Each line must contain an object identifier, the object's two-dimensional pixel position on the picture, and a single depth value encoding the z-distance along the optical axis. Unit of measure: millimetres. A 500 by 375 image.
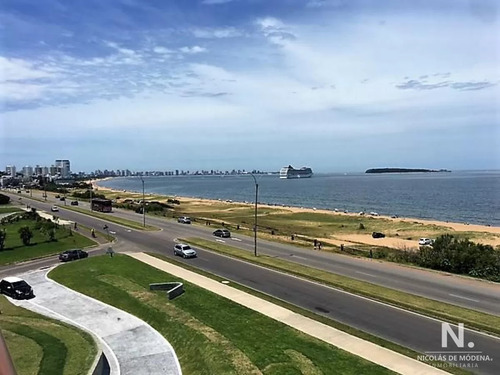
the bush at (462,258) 35812
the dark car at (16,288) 30891
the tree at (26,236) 50750
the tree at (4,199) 110656
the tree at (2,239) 48150
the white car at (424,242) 60778
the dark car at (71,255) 43500
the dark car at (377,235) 70450
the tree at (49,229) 54344
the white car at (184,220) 77362
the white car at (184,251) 43875
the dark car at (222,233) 59550
